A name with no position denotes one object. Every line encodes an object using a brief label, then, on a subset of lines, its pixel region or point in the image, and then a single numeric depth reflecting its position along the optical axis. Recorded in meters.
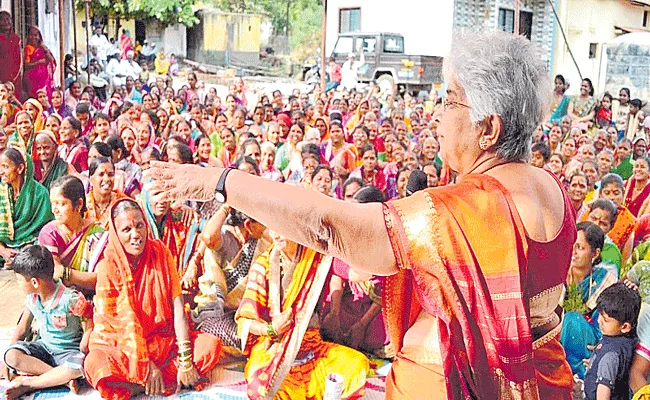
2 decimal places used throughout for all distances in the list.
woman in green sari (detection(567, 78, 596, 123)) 9.76
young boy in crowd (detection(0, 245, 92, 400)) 3.20
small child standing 2.79
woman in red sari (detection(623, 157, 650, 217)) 5.11
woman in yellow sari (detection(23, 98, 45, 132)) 6.71
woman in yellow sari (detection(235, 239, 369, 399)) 3.13
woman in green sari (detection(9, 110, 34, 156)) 5.69
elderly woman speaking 1.27
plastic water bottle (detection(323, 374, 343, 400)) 2.69
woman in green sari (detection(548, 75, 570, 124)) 9.45
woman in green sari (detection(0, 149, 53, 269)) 4.93
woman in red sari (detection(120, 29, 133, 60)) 12.89
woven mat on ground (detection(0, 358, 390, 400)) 3.25
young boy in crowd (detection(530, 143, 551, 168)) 5.67
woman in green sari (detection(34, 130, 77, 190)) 5.41
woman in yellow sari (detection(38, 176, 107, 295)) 3.60
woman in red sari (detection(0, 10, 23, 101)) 8.54
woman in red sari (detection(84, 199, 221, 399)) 3.20
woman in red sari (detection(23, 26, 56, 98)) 9.09
